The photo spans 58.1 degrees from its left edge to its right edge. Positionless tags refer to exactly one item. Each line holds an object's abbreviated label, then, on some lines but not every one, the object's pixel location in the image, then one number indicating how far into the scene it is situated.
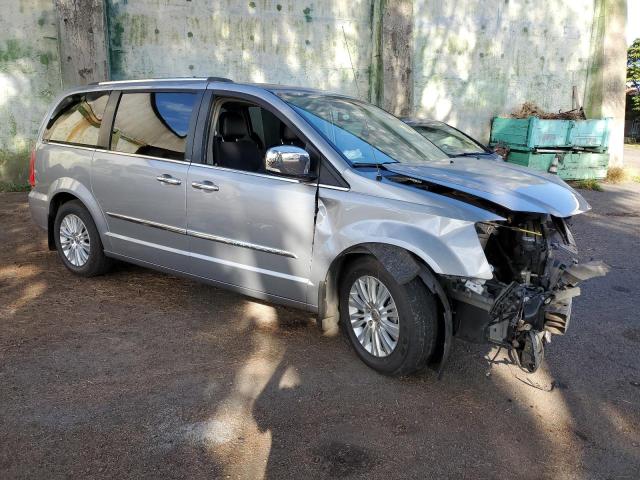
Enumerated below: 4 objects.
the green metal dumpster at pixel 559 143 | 12.05
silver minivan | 3.48
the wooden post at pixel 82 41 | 9.66
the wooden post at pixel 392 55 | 11.77
